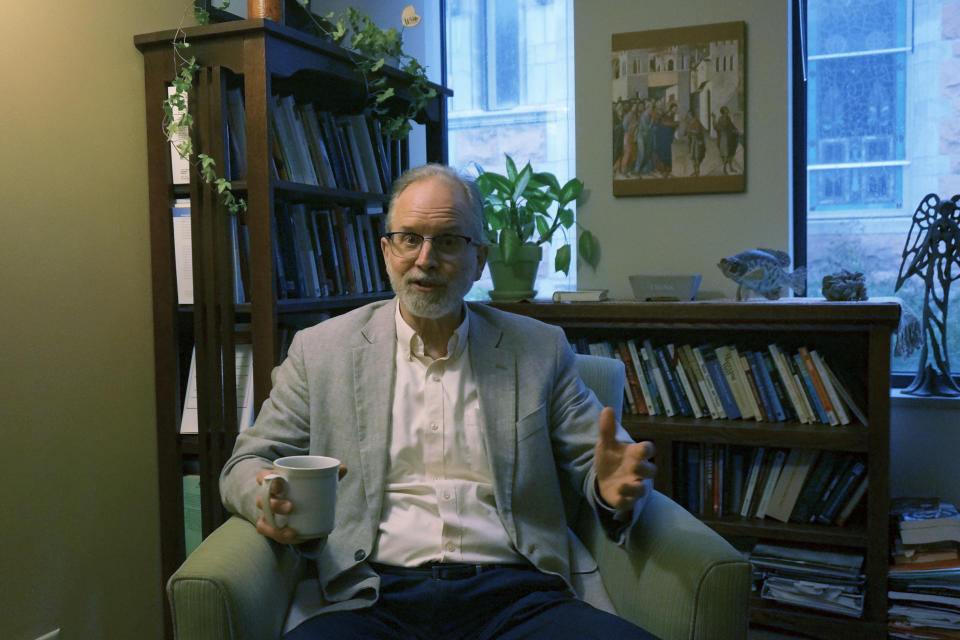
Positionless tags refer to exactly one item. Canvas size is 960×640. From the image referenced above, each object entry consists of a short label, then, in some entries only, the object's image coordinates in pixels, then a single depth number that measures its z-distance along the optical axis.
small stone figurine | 2.54
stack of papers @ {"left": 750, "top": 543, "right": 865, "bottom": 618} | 2.44
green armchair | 1.34
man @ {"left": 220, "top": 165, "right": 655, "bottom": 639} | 1.56
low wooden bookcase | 2.37
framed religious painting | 2.92
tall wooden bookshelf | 2.19
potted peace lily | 2.92
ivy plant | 2.56
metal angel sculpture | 2.64
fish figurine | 2.66
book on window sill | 2.78
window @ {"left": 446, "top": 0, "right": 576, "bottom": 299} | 3.32
